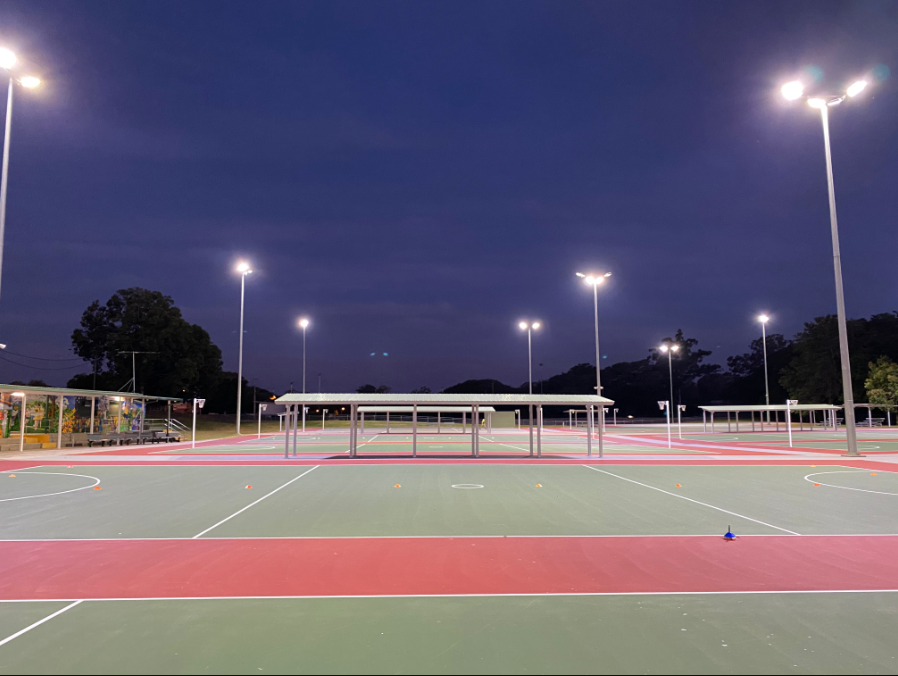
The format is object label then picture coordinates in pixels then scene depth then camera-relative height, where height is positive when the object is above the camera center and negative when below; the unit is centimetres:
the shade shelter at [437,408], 3795 -15
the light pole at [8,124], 1831 +895
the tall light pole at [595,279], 4494 +935
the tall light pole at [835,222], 2486 +809
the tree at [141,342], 7088 +795
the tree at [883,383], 7362 +242
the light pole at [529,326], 5768 +782
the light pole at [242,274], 4875 +1096
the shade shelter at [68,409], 3209 +5
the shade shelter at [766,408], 5448 -34
